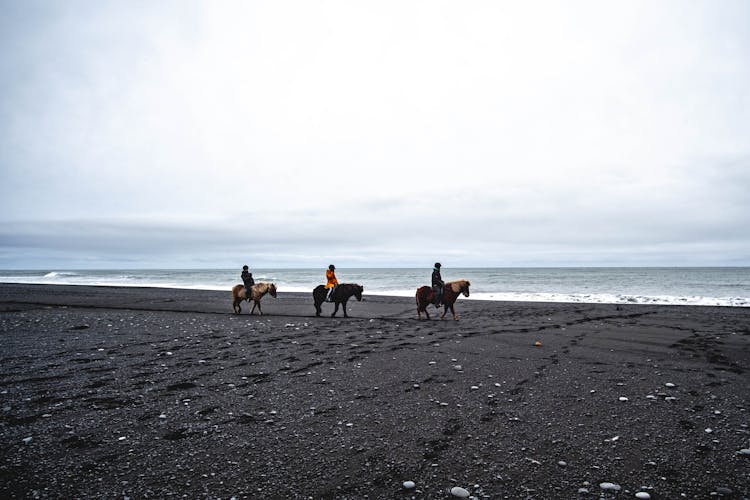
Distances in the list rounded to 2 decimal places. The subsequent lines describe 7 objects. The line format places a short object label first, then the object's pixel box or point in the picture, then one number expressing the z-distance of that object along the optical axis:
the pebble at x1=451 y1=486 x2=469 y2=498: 3.70
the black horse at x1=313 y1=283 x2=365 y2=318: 18.50
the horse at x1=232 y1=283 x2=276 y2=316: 18.90
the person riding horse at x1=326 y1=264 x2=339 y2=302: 18.12
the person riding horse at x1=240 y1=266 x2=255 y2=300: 18.84
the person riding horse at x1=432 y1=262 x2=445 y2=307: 17.66
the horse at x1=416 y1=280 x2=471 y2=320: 17.77
